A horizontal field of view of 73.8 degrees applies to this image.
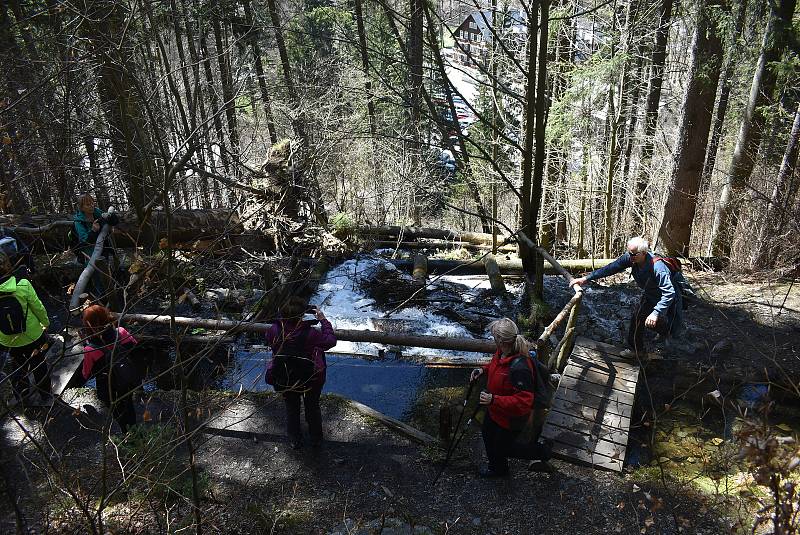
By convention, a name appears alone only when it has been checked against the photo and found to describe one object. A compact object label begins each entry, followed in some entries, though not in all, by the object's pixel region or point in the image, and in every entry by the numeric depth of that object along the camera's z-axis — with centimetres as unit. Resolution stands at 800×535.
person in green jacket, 545
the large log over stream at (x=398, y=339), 603
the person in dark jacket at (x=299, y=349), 502
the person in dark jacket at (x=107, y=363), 483
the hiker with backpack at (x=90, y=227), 789
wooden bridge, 545
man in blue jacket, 632
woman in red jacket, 461
